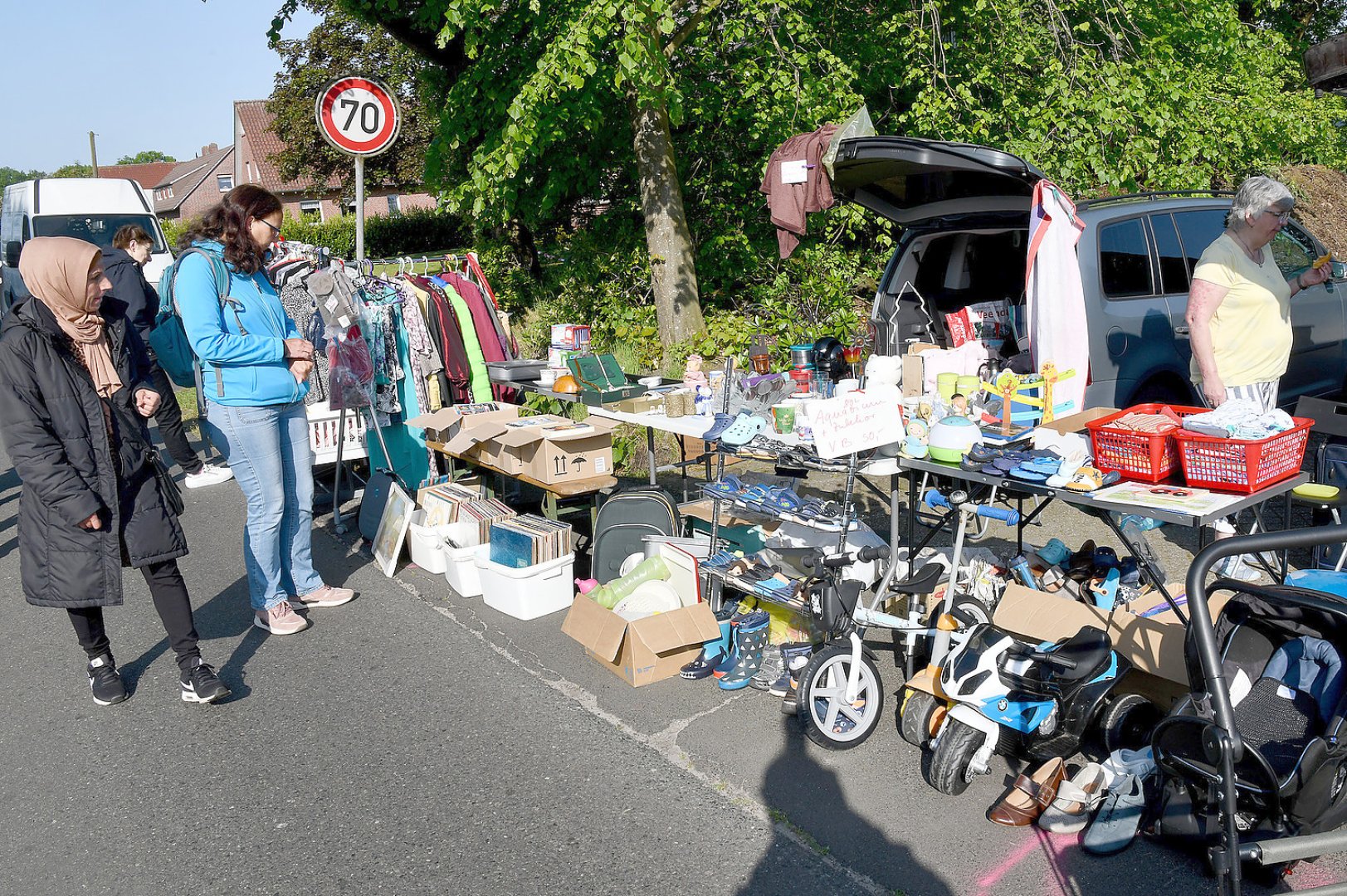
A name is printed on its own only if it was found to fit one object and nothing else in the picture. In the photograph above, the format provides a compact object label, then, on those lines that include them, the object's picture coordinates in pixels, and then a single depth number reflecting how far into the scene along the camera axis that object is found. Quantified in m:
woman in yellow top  4.34
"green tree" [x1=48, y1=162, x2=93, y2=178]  105.81
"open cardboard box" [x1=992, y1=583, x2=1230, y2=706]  3.50
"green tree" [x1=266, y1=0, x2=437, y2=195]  28.53
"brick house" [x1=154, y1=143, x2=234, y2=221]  70.75
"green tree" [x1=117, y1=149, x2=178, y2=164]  136.39
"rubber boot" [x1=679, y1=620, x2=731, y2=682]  4.36
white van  15.18
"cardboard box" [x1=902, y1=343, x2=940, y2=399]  5.06
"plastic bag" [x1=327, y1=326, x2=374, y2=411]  6.43
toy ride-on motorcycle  3.31
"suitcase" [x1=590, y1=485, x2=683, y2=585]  5.18
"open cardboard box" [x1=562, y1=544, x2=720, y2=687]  4.30
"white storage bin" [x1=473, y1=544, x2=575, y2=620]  5.14
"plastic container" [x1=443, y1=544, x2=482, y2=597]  5.50
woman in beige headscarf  3.85
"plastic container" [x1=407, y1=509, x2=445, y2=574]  5.93
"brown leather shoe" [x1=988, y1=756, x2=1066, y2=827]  3.20
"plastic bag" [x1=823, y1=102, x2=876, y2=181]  5.83
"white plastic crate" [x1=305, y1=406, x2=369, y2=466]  7.03
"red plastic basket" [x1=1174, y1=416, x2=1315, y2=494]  3.35
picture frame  5.91
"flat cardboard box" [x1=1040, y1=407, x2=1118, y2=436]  4.45
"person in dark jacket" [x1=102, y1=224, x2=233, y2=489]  7.16
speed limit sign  6.64
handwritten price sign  4.04
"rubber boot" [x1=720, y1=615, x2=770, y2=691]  4.28
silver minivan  5.25
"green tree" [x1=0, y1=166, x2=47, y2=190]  137.09
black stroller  2.10
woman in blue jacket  4.57
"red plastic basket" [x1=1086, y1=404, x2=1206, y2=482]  3.56
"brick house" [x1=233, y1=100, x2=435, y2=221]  49.18
